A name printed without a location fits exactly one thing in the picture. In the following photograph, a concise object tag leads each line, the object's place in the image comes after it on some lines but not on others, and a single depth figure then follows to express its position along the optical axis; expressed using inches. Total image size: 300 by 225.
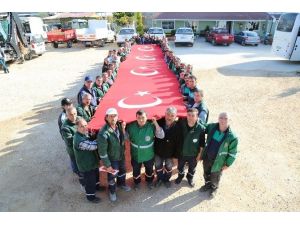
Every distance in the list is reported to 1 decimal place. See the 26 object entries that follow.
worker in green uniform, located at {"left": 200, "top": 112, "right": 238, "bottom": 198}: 149.9
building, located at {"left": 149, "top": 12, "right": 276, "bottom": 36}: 1098.1
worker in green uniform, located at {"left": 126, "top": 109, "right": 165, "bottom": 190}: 157.3
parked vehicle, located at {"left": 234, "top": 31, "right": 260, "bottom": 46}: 850.5
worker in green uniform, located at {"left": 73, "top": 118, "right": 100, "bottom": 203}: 145.8
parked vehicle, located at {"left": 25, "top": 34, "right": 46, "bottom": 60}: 649.6
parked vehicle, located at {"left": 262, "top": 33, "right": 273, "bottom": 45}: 919.7
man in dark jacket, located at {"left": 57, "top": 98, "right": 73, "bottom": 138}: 172.9
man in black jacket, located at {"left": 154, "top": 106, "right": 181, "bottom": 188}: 159.0
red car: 847.1
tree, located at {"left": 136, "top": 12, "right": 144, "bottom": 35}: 1136.7
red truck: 839.7
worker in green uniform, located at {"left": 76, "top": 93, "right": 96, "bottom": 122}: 187.7
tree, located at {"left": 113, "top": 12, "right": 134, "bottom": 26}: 1130.0
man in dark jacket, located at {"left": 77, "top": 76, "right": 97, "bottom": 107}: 220.9
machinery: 554.9
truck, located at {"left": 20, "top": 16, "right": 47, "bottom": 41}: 698.2
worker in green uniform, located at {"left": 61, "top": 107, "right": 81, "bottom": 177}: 156.2
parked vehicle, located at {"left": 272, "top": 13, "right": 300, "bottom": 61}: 518.3
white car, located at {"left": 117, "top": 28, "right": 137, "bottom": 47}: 825.5
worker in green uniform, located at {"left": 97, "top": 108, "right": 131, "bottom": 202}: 147.8
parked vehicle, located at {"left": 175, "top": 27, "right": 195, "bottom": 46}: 823.7
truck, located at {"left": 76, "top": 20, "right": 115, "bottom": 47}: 823.1
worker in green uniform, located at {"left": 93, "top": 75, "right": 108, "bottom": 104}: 239.0
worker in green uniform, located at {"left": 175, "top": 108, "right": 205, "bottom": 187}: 155.6
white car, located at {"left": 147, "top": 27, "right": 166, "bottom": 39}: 829.1
